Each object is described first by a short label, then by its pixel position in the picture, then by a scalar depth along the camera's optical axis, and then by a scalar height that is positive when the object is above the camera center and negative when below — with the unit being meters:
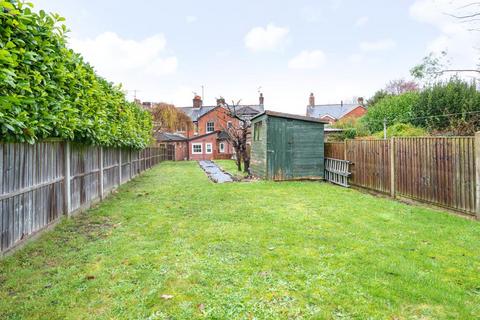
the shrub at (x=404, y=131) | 13.19 +1.29
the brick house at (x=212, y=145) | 32.94 +1.88
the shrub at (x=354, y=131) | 18.70 +1.76
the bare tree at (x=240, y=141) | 15.24 +1.11
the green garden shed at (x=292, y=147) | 11.90 +0.56
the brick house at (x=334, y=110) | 40.81 +6.90
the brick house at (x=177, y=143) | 33.31 +2.17
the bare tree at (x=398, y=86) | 36.69 +9.01
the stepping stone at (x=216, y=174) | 12.73 -0.54
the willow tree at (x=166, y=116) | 29.81 +4.48
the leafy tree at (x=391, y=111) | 18.06 +2.98
